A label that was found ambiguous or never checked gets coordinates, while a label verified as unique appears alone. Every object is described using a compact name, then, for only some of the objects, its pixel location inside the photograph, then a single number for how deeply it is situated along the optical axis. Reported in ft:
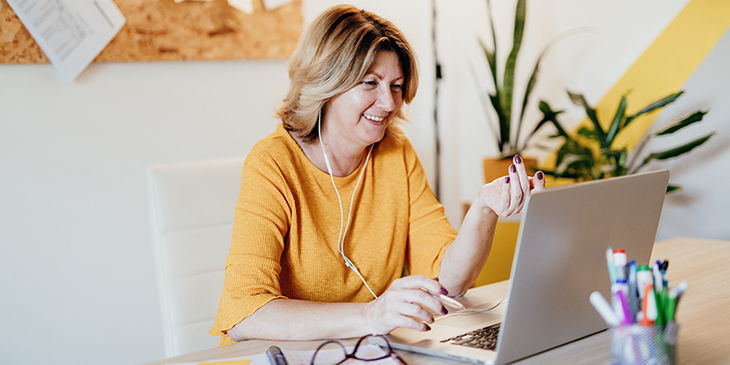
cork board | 6.29
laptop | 2.61
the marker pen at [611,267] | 2.37
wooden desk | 2.93
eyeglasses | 3.00
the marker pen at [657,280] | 2.34
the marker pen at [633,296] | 2.30
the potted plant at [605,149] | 6.73
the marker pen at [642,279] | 2.25
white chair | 4.38
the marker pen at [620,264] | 2.34
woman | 3.84
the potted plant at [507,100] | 8.18
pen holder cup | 2.24
